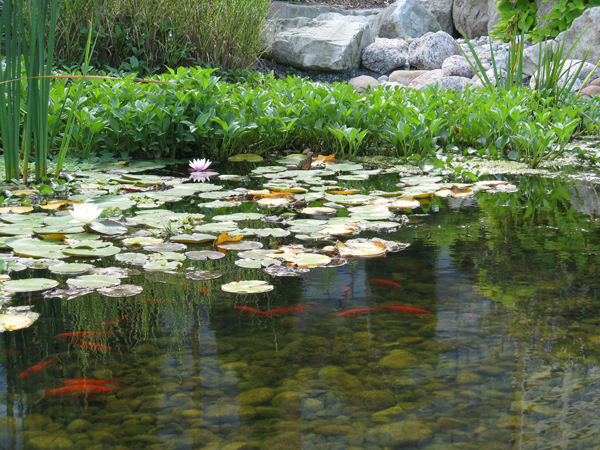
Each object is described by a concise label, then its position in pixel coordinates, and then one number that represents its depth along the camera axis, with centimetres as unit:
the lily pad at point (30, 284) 793
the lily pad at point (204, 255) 833
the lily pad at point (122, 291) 791
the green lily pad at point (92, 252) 834
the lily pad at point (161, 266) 817
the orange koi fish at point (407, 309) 776
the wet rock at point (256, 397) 724
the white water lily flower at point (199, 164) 1051
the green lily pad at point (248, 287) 793
